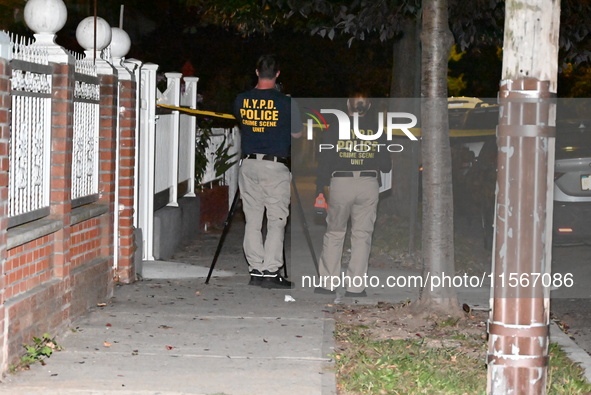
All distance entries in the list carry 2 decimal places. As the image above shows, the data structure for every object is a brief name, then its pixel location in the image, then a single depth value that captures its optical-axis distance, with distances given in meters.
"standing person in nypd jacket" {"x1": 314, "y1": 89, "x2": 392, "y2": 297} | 16.17
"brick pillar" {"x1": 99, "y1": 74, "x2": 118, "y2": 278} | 15.45
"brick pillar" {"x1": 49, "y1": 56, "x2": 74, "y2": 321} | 12.88
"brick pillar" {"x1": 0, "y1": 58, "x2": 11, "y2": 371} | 10.45
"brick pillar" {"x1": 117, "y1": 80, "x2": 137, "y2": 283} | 16.93
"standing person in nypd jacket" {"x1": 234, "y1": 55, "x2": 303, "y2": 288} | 16.75
